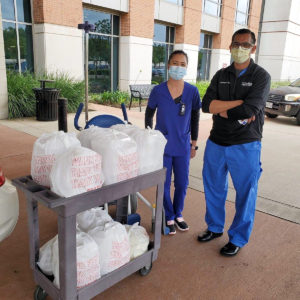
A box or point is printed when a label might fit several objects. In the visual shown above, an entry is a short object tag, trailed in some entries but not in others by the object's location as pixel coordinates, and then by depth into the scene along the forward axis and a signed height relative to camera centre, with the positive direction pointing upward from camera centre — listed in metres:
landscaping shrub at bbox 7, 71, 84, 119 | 9.98 -1.01
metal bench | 13.05 -1.08
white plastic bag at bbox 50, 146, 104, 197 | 1.91 -0.66
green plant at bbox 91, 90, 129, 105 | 14.20 -1.53
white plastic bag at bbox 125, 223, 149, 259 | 2.64 -1.46
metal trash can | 9.59 -1.23
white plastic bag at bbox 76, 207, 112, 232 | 2.54 -1.25
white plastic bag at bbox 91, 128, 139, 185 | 2.16 -0.61
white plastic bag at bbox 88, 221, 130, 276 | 2.35 -1.33
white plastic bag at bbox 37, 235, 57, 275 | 2.36 -1.45
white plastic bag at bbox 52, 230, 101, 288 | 2.19 -1.36
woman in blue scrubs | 3.32 -0.51
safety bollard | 5.59 -0.92
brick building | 12.55 +1.31
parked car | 10.99 -1.13
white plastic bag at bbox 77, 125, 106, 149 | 2.32 -0.53
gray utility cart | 1.95 -1.08
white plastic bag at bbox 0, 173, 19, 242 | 2.38 -1.11
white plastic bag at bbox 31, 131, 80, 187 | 2.13 -0.61
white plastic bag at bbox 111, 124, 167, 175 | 2.42 -0.63
